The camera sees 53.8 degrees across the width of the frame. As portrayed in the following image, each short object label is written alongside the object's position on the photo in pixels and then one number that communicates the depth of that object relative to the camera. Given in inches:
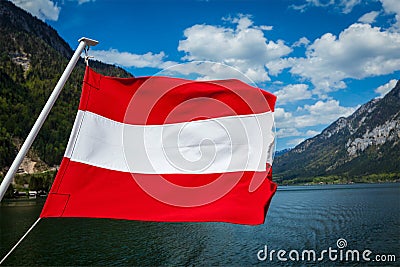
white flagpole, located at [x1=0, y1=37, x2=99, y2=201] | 149.0
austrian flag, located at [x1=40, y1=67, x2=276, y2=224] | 200.7
